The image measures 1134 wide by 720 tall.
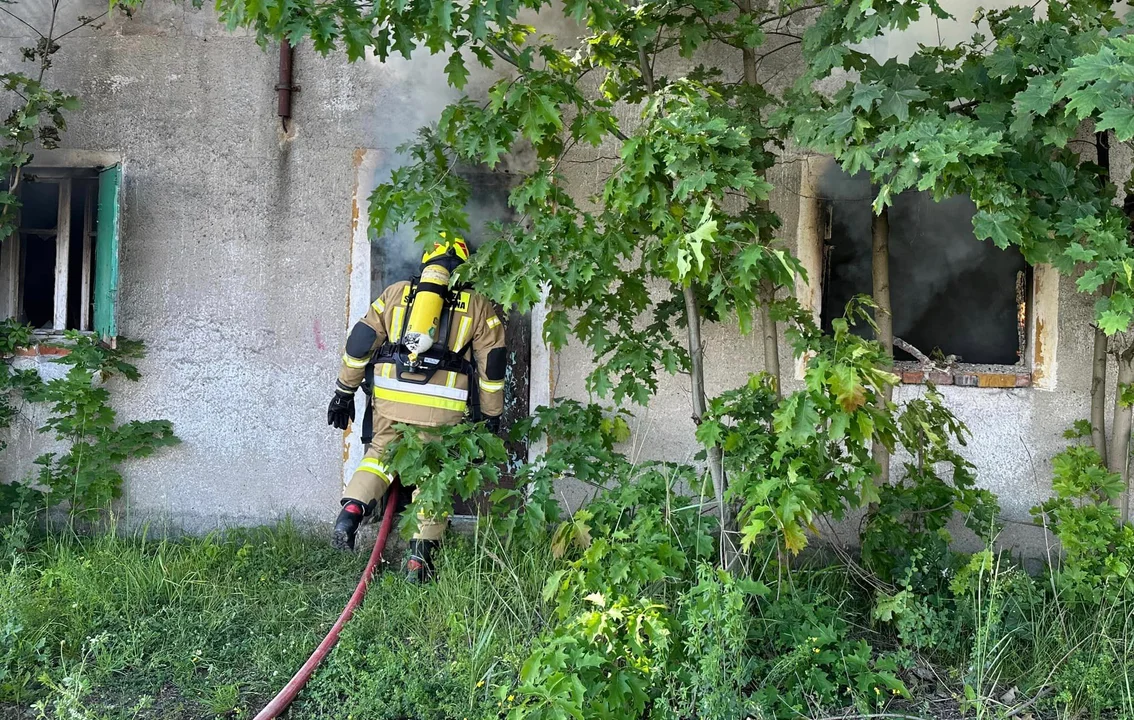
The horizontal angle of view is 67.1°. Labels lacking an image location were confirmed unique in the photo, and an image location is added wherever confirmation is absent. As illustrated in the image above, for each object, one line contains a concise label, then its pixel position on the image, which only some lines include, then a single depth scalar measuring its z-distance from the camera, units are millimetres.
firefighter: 4633
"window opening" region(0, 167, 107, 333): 5434
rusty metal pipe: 5258
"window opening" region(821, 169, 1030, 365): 5336
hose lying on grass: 3455
